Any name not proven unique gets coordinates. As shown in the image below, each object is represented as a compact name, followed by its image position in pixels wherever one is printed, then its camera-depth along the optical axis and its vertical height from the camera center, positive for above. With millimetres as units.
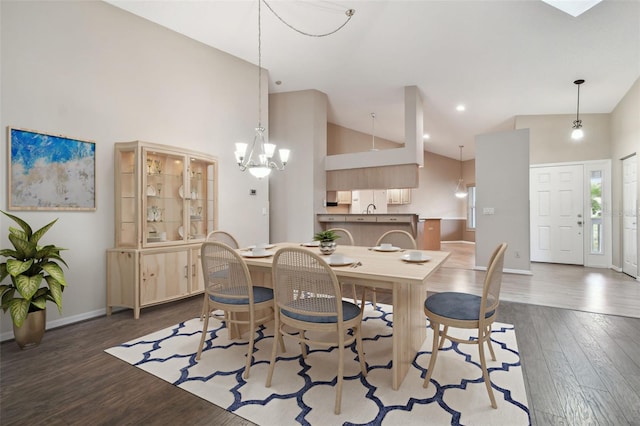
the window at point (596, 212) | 5859 -5
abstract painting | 2770 +407
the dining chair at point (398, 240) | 3252 -308
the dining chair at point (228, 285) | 2131 -530
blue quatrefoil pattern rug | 1677 -1105
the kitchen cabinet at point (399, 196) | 9641 +513
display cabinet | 3314 -157
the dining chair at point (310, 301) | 1784 -549
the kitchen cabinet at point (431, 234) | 8695 -622
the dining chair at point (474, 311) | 1786 -631
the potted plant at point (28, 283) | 2391 -554
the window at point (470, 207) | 10742 +180
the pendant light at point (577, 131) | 5025 +1323
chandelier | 2988 +992
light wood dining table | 1867 -443
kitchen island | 5250 -206
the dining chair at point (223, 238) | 3150 -263
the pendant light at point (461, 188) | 10664 +855
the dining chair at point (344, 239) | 4130 -362
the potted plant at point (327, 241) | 2533 -236
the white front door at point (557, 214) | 6047 -43
